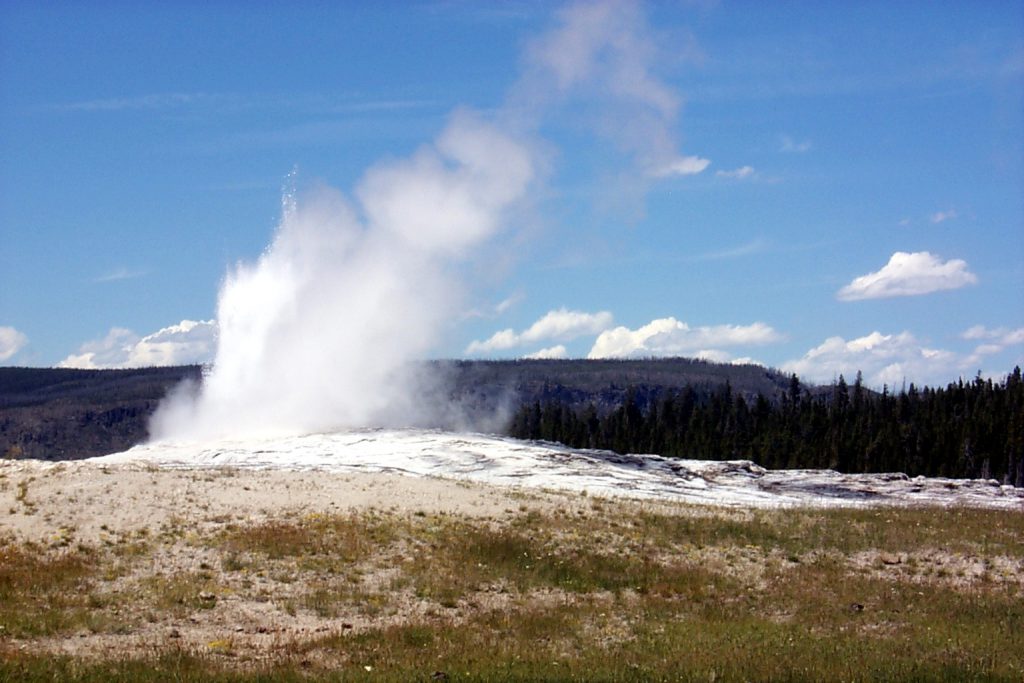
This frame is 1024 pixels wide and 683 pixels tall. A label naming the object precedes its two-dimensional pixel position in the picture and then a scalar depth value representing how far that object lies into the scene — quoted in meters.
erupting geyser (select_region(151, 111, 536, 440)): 55.84
